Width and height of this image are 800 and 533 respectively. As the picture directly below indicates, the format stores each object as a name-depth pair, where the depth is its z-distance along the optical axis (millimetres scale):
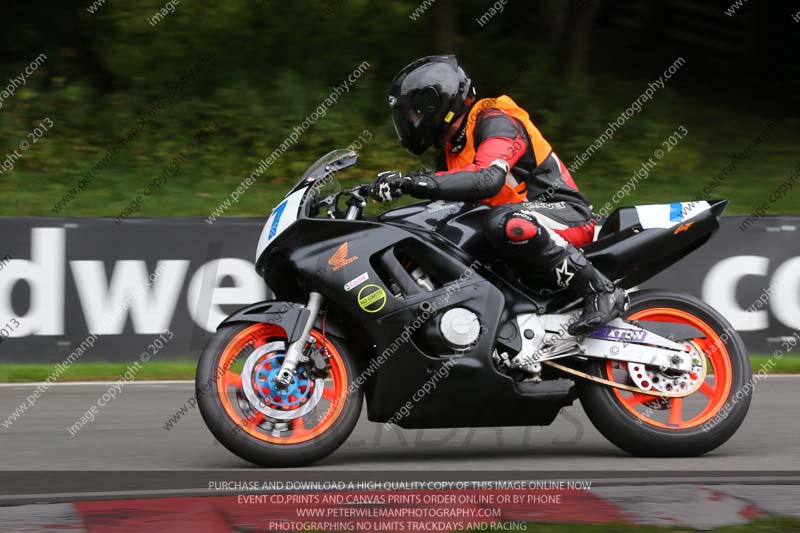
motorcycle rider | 12055
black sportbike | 11922
